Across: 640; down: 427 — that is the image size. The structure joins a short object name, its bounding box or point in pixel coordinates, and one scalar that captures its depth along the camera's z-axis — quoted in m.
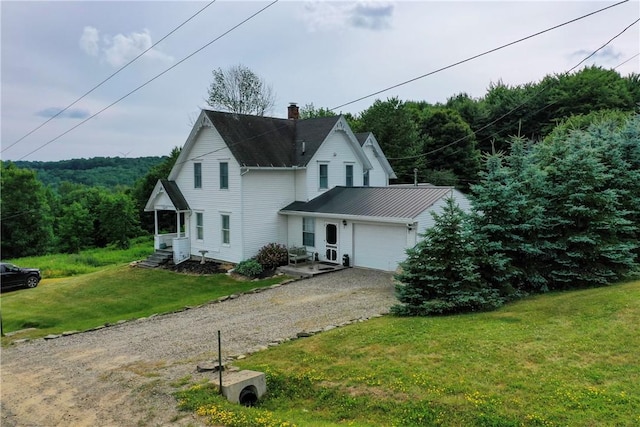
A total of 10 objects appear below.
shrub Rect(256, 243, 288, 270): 21.78
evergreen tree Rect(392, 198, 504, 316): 11.83
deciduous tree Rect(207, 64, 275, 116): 44.84
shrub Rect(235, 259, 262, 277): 20.94
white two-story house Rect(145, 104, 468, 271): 20.22
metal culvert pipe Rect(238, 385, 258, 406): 7.50
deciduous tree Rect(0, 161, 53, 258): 48.59
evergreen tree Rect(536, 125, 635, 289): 13.71
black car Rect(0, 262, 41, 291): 22.77
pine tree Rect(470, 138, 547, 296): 13.07
